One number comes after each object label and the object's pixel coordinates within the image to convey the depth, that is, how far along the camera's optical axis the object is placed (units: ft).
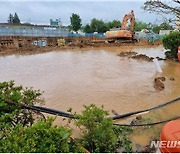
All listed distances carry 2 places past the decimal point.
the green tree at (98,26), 130.31
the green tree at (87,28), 132.16
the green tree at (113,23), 131.91
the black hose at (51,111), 11.35
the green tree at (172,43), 40.73
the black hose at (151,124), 12.57
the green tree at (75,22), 114.52
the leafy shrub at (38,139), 6.66
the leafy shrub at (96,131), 9.20
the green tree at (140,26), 173.38
